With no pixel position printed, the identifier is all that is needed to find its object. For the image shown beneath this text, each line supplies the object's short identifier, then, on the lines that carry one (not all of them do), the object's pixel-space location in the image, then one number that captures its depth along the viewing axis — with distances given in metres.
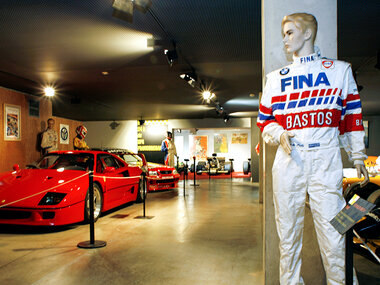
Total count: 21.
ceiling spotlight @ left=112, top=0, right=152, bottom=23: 3.68
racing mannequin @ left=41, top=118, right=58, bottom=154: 9.06
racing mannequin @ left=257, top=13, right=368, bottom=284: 1.91
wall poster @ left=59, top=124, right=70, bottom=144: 11.77
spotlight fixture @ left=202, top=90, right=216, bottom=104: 9.10
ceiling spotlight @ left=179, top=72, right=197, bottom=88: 7.04
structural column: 2.41
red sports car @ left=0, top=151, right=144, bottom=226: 4.34
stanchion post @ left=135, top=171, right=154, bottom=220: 5.63
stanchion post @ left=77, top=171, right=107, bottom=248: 3.79
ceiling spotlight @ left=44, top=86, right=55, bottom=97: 8.64
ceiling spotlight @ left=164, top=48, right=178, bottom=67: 5.42
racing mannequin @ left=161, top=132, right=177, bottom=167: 11.70
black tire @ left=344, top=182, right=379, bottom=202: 3.79
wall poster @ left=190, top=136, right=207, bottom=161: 19.56
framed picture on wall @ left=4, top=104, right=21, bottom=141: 8.25
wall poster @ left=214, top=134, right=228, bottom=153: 19.39
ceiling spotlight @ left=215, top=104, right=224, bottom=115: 11.59
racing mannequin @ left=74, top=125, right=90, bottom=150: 7.38
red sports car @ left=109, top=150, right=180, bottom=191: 9.29
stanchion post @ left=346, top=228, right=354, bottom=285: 1.52
